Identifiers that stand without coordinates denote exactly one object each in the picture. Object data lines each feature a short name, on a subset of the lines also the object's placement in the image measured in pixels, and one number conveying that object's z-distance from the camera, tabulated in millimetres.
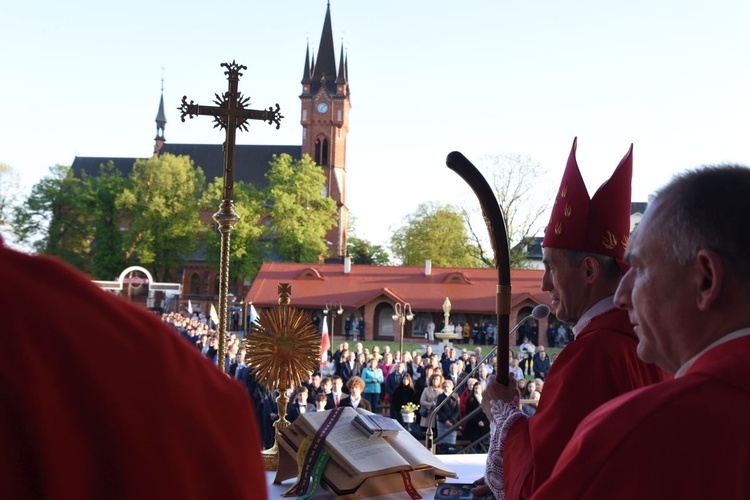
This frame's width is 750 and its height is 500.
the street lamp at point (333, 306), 34375
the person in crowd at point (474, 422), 11031
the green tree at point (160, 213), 49844
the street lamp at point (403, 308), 32250
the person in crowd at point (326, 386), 11041
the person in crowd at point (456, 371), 14609
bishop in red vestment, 2279
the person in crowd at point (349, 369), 16372
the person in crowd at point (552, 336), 31244
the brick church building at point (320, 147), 62844
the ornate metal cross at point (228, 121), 4000
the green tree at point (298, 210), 48375
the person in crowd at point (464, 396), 11252
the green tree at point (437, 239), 51094
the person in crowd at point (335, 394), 10906
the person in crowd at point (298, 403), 9246
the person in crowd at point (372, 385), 14500
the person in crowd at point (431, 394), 11523
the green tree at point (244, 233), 47588
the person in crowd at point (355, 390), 10469
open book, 2918
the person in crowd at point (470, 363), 17459
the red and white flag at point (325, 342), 13918
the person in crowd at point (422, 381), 13611
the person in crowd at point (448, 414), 10898
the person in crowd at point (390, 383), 15188
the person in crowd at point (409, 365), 16875
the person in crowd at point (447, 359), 17986
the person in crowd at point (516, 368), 15528
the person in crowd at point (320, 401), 9766
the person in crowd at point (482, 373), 13995
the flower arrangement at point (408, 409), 8129
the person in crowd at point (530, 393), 10120
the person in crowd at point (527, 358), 20844
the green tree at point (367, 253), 65750
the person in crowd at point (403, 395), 12828
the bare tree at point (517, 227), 39531
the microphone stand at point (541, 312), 3085
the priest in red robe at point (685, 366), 1194
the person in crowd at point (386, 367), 15367
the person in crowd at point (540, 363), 18648
